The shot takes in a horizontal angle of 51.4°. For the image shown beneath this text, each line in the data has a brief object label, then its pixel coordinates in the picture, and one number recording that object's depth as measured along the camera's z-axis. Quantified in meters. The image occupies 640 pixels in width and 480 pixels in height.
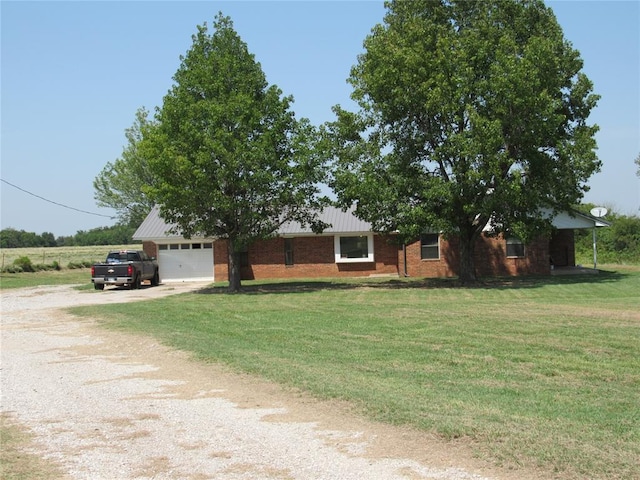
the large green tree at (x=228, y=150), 24.91
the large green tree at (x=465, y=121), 24.62
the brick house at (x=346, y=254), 35.41
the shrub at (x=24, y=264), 46.34
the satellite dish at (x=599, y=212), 35.84
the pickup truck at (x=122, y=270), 31.25
